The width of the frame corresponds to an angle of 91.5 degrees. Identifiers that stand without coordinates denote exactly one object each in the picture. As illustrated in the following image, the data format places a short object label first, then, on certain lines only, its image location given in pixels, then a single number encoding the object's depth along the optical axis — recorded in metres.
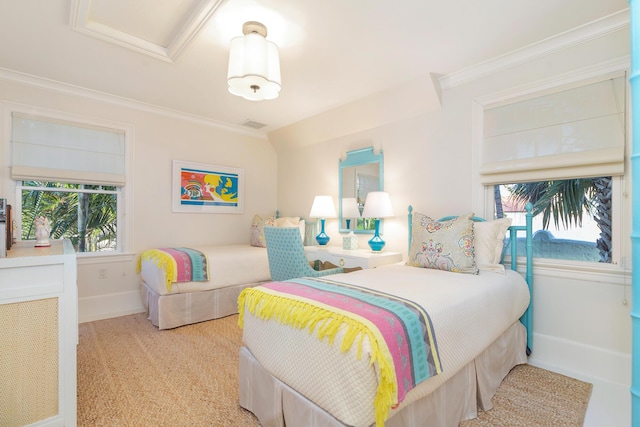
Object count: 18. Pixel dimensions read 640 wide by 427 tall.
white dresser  1.42
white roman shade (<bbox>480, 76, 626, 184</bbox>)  2.06
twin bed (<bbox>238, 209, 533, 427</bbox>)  1.11
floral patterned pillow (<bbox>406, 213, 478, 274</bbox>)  2.21
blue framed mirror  3.53
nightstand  2.88
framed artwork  3.93
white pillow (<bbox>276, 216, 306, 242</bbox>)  4.15
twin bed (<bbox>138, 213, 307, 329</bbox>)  3.04
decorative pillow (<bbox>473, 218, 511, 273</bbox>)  2.31
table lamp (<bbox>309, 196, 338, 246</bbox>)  3.77
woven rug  1.70
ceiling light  1.95
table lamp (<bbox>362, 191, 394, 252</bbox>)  3.15
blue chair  2.32
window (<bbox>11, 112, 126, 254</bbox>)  2.99
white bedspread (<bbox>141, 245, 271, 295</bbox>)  3.11
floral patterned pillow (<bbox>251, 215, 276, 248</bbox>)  4.18
